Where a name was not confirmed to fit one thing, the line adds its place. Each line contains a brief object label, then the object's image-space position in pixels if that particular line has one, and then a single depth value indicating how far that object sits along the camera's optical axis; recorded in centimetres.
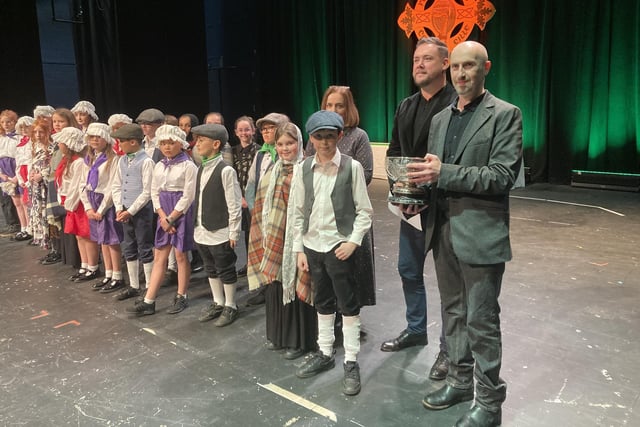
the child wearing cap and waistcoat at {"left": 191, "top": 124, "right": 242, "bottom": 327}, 315
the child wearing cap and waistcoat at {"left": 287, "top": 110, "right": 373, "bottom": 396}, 242
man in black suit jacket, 238
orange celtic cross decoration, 818
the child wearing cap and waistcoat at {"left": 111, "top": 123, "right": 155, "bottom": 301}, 358
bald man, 189
